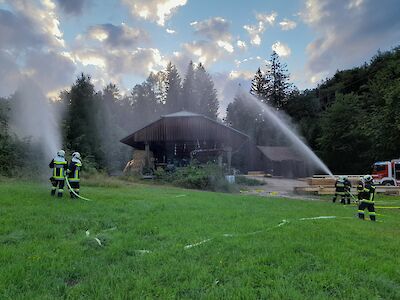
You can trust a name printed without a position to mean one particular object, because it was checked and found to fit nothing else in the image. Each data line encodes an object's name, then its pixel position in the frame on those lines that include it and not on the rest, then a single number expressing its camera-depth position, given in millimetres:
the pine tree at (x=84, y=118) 36094
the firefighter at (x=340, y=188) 16922
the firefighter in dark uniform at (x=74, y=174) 12398
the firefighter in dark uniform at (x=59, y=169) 12086
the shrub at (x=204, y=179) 25373
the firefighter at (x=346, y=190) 16484
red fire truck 30172
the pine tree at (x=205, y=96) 82375
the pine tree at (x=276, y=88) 77438
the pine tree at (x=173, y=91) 88438
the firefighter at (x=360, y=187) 12006
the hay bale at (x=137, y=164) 31681
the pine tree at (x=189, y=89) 84750
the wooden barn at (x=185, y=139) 33719
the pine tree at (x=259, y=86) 79562
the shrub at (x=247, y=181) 34000
